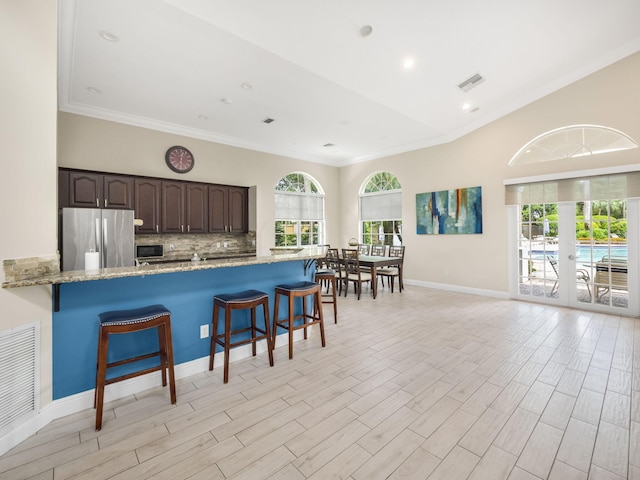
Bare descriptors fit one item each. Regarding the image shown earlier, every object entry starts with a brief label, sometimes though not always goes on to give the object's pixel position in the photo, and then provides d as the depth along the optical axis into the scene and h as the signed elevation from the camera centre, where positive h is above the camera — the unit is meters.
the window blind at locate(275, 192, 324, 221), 7.14 +0.86
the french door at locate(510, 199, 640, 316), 4.31 -0.25
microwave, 4.79 -0.16
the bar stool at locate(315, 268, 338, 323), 4.11 -0.57
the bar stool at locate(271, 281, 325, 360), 2.92 -0.67
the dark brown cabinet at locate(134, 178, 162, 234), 4.67 +0.61
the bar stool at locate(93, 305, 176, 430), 1.88 -0.63
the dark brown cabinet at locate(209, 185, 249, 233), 5.55 +0.61
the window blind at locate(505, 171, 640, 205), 4.19 +0.77
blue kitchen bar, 2.03 -0.48
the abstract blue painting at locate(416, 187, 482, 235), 5.74 +0.57
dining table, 5.57 -0.45
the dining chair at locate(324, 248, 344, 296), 5.85 -0.48
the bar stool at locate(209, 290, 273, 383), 2.48 -0.66
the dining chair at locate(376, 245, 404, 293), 5.95 -0.63
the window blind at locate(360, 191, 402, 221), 7.18 +0.85
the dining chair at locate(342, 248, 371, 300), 5.52 -0.55
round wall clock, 5.32 +1.50
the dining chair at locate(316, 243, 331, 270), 6.14 -0.51
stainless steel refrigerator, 3.82 +0.07
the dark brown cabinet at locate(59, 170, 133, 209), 4.11 +0.75
